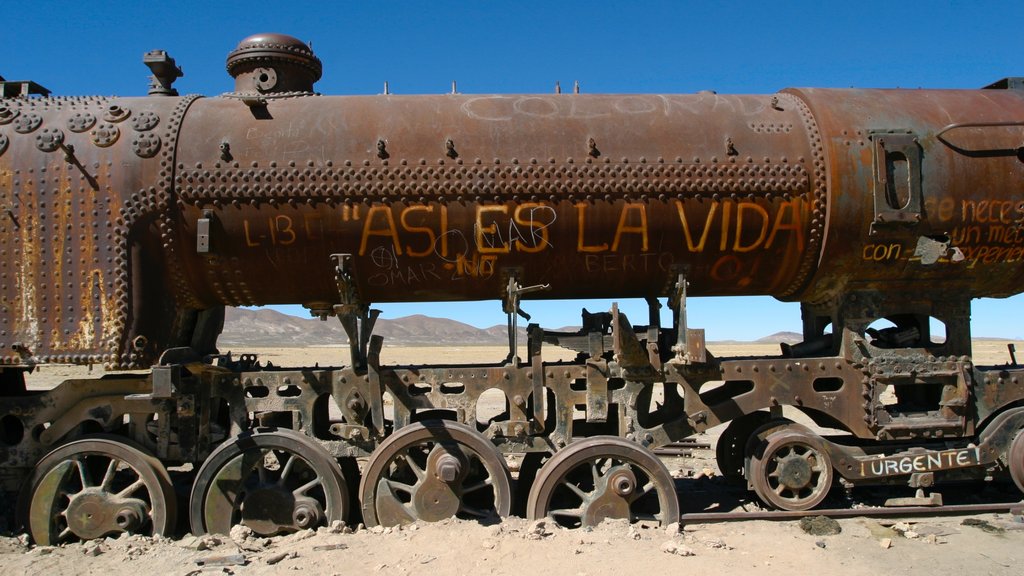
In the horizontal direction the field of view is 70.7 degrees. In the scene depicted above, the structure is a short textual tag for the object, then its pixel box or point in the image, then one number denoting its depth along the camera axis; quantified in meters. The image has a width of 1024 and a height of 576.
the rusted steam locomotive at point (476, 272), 5.76
